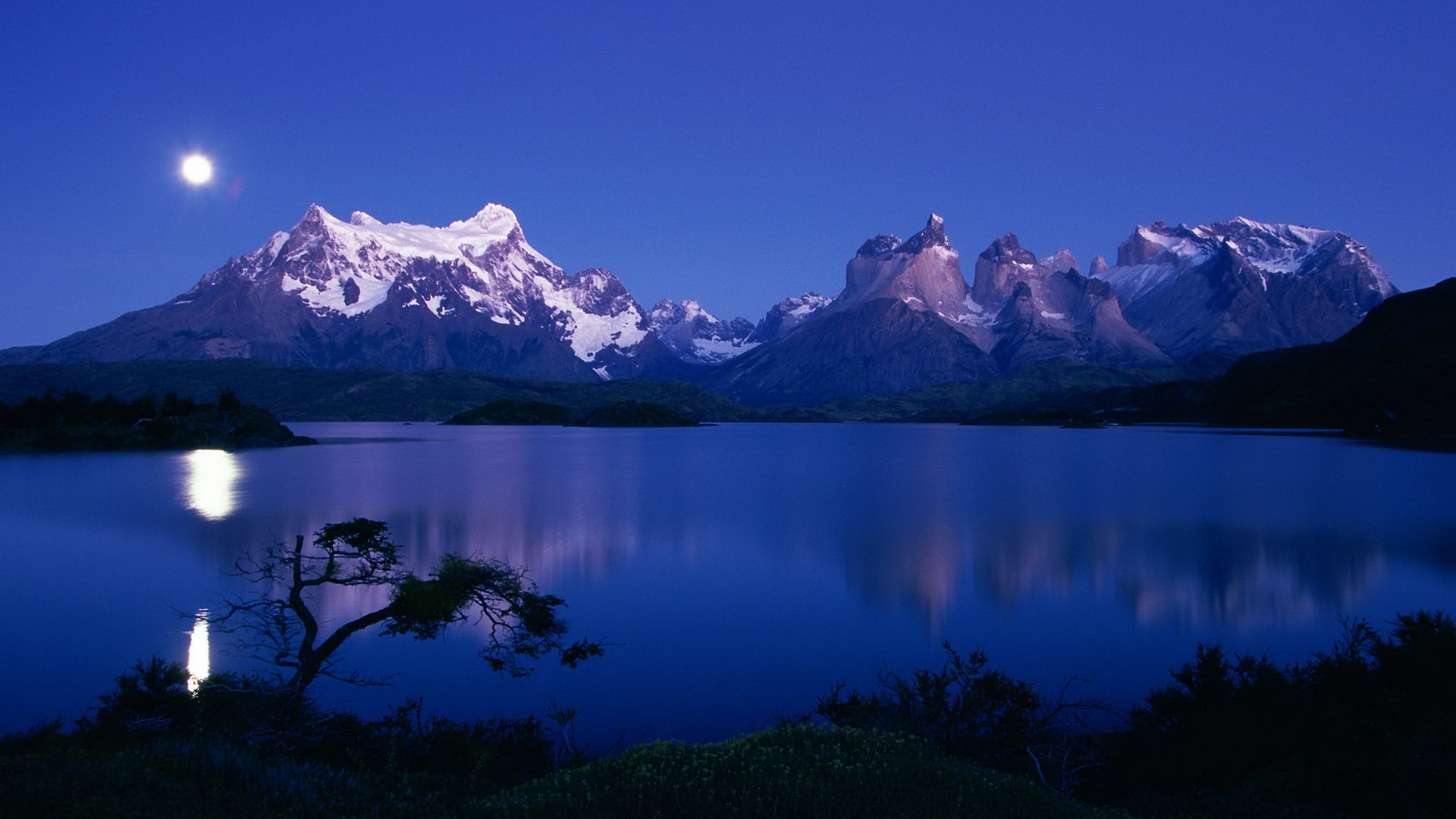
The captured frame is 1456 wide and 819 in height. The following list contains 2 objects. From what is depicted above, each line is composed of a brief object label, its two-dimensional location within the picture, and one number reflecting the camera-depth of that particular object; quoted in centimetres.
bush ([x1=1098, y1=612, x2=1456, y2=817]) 1186
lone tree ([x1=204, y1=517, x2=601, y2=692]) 1844
